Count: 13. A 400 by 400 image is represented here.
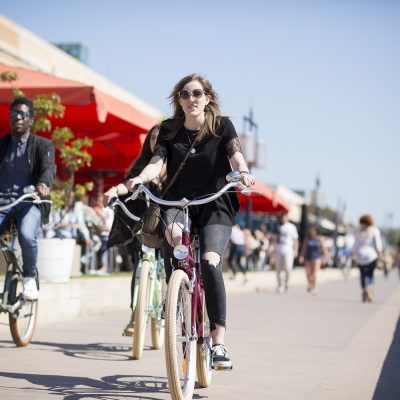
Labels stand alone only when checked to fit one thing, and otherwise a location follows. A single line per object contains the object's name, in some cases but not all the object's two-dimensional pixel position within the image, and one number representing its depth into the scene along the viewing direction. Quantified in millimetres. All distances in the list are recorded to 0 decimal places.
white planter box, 10422
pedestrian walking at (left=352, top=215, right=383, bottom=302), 17750
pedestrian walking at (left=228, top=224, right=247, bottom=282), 22922
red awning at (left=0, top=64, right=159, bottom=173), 11539
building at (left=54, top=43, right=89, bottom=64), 56188
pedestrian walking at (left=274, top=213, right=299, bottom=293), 21500
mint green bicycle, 7262
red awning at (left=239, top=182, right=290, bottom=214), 24453
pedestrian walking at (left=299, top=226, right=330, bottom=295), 22547
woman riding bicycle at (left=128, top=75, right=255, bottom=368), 5496
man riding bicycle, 7297
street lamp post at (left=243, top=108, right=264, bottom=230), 27000
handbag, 5617
